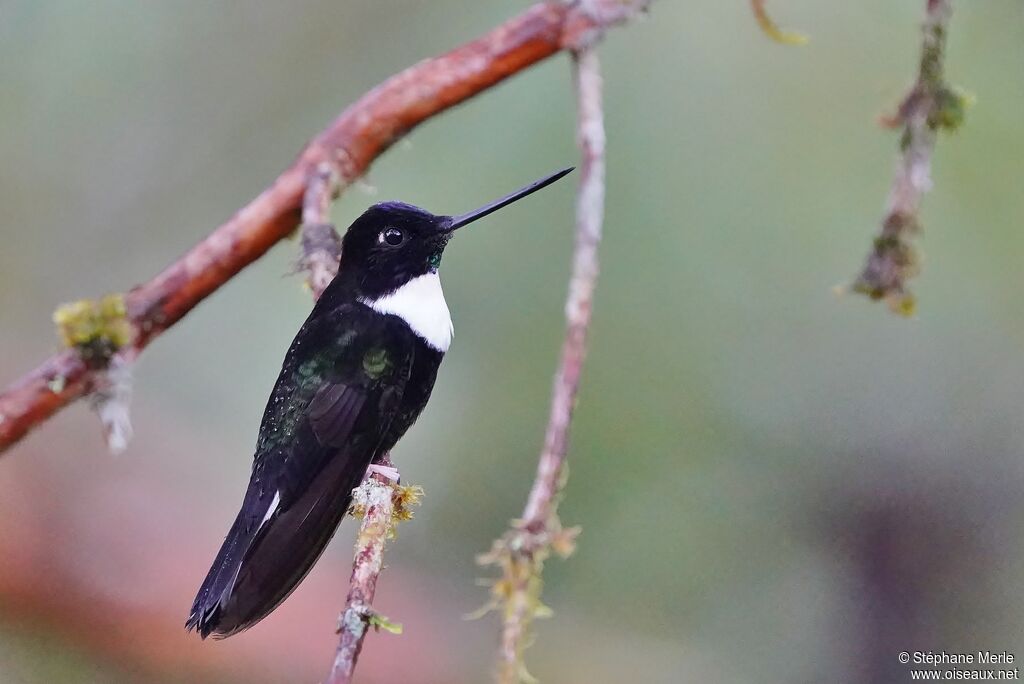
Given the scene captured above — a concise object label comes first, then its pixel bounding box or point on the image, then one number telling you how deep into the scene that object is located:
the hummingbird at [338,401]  4.24
